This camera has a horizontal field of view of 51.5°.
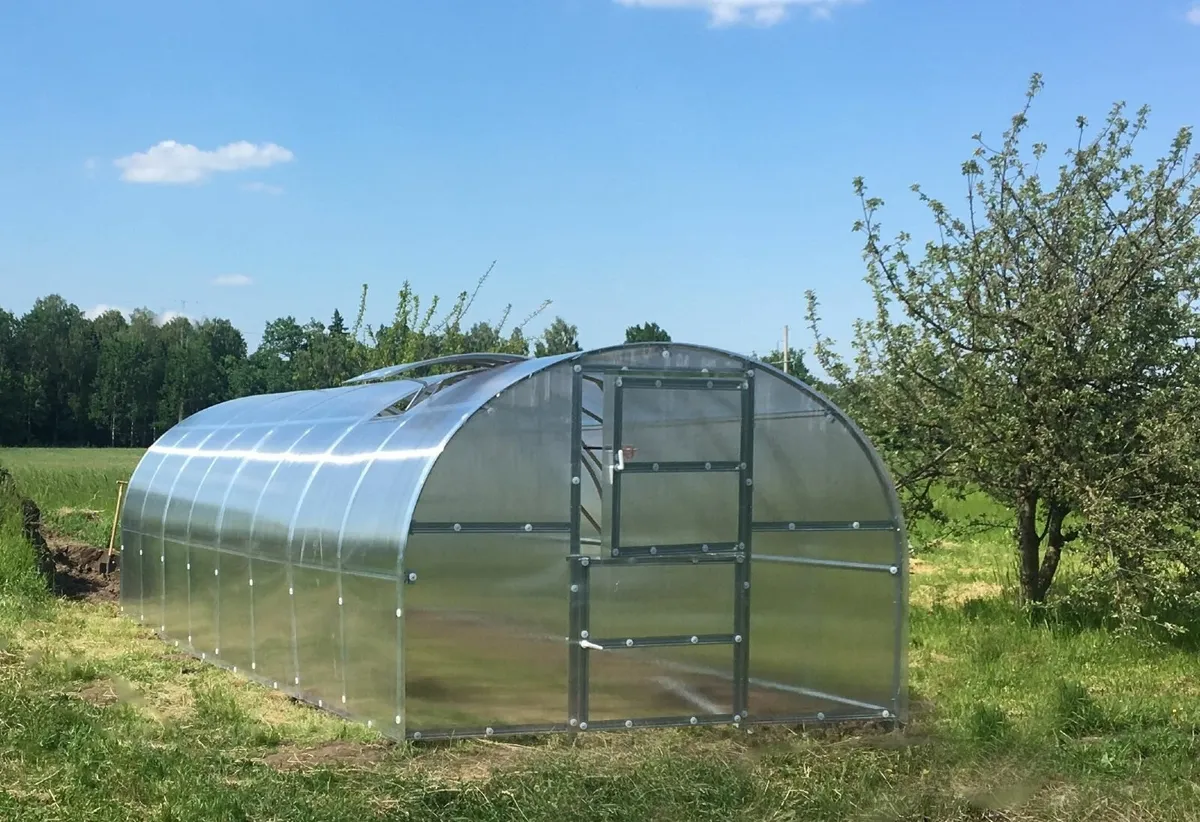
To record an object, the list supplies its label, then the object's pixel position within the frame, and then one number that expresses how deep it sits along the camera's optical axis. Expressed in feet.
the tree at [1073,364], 40.24
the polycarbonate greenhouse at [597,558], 28.43
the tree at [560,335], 285.86
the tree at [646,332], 281.41
